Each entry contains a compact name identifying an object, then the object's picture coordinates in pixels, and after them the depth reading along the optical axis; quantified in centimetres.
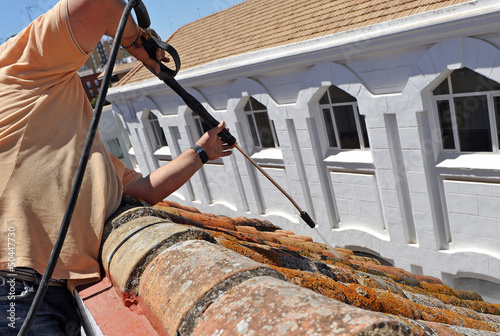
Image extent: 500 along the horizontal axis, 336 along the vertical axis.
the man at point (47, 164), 202
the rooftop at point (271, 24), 773
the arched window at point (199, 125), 1381
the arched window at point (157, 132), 1619
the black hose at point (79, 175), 175
